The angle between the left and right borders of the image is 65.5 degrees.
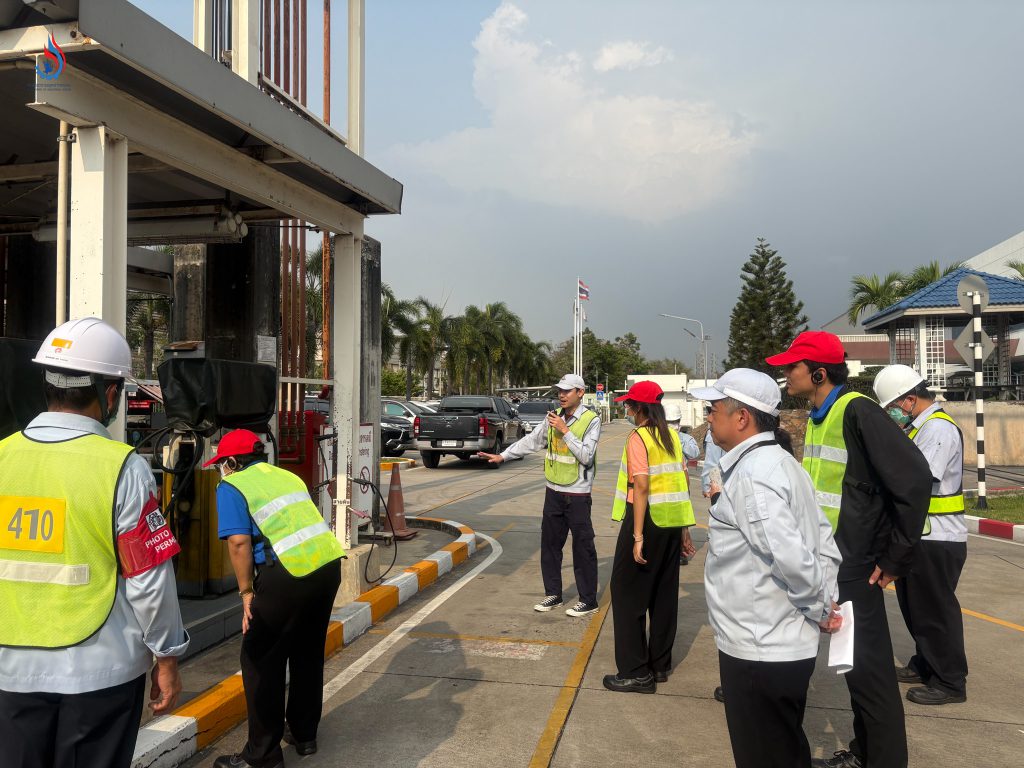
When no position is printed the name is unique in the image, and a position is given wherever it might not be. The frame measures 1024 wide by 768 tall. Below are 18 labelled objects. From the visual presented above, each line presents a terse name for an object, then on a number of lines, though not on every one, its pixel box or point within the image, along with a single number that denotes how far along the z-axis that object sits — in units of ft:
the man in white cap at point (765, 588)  8.66
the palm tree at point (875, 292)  123.75
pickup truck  65.31
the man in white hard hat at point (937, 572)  15.19
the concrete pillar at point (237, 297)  28.96
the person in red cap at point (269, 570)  11.89
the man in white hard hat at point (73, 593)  7.32
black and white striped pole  39.78
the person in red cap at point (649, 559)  15.92
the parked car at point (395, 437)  74.08
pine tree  181.37
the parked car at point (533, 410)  97.42
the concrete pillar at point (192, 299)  29.37
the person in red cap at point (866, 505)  11.07
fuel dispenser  17.11
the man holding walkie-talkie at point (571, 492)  20.83
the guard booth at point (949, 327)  72.84
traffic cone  31.94
